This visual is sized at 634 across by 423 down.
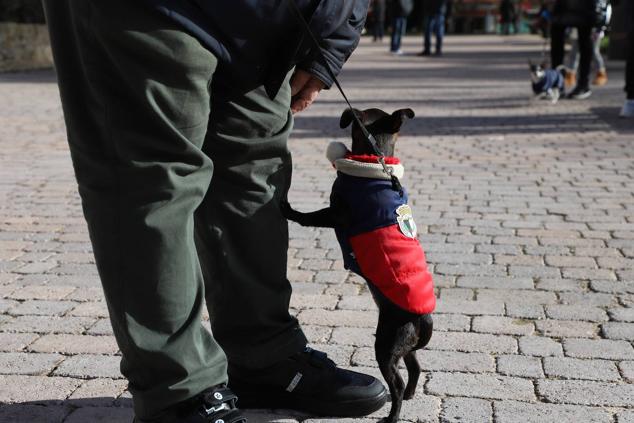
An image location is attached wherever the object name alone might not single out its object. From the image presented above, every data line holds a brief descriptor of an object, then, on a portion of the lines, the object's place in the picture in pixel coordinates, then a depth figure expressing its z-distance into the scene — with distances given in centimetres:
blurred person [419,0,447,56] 2203
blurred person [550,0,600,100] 1150
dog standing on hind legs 253
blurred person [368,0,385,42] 3155
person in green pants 216
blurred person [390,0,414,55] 2303
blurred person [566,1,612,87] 1177
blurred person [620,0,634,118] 958
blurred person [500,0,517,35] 4003
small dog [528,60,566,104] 1144
